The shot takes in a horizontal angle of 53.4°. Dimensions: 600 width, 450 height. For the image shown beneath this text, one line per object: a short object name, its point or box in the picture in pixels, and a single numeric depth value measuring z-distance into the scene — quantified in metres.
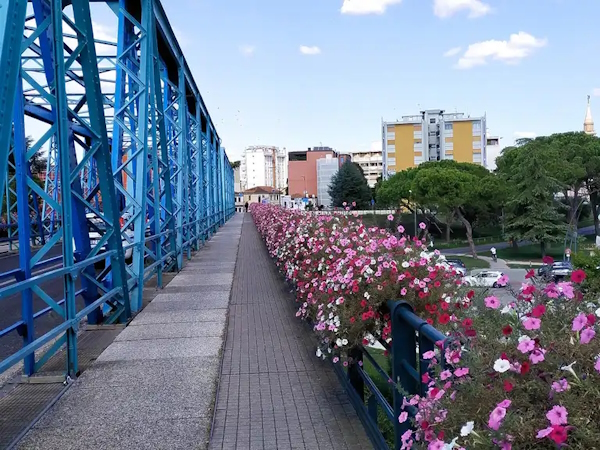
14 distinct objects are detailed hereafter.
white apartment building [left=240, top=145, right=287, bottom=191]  186.25
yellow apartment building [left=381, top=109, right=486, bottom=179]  89.19
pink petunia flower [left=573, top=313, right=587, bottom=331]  1.68
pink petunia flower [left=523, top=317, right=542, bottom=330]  1.79
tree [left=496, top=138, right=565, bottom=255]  45.84
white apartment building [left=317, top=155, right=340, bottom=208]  107.61
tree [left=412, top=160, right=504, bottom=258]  50.53
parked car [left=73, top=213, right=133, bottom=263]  6.70
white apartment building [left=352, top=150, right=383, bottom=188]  141.38
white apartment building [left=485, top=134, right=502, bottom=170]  102.54
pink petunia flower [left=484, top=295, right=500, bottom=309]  2.23
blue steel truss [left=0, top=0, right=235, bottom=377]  4.54
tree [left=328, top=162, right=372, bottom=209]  83.12
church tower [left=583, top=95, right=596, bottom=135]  114.94
